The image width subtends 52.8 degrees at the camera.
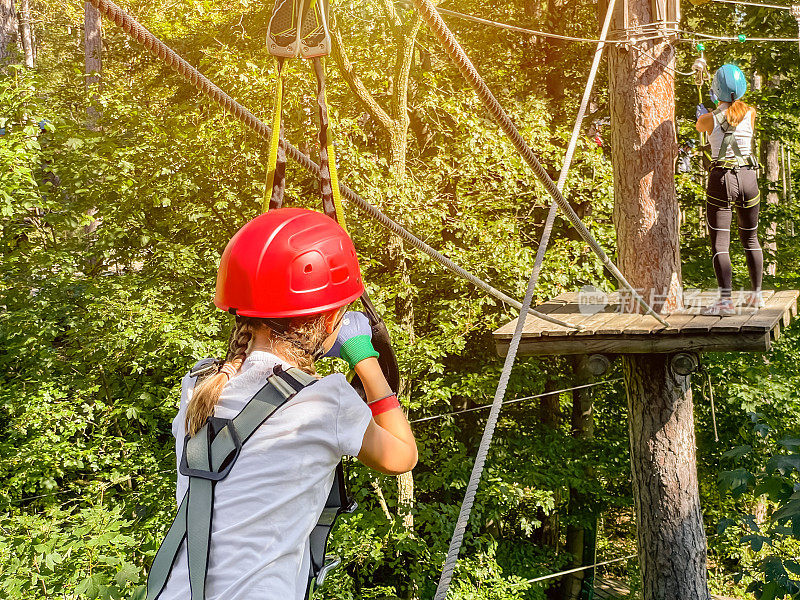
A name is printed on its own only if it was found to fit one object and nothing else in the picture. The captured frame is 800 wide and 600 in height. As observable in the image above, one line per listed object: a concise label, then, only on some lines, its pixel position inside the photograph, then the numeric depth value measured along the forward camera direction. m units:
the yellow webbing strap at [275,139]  1.77
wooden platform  4.26
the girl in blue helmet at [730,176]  4.84
